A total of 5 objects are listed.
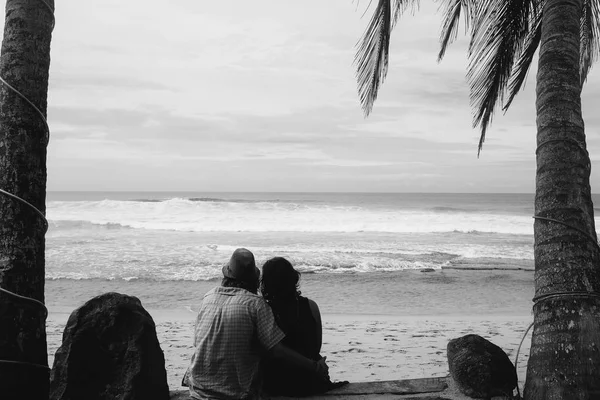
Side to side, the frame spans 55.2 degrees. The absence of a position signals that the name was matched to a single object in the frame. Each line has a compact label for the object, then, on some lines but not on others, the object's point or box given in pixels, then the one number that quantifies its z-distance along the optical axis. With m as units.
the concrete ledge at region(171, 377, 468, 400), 4.22
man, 3.51
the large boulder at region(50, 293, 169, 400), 3.74
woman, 4.06
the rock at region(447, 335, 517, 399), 4.10
